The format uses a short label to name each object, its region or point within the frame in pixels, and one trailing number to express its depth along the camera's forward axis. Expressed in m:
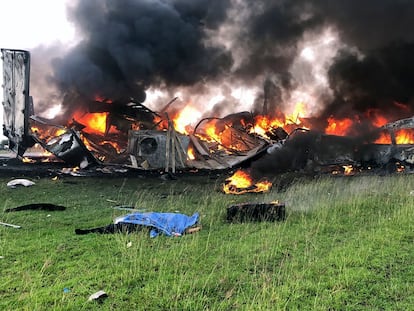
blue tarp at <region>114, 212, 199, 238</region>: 5.90
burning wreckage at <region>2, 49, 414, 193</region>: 14.23
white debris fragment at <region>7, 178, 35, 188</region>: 11.10
